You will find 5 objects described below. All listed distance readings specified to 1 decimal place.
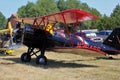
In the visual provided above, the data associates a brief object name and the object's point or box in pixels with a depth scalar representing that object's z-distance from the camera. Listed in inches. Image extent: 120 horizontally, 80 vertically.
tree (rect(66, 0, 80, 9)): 2843.8
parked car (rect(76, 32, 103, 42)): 750.6
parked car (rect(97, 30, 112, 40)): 855.1
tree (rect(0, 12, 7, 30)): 2864.6
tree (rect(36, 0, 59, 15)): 2480.7
